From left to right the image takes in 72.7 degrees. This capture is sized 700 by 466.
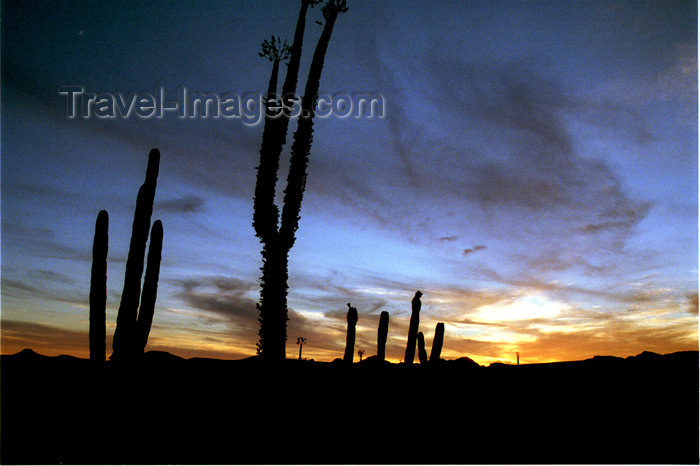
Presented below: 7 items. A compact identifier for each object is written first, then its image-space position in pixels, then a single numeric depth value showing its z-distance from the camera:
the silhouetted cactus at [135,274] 9.78
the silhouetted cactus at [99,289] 10.12
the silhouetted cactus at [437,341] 17.98
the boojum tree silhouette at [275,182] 12.26
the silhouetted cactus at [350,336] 17.05
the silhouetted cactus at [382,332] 17.63
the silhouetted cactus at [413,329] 17.48
